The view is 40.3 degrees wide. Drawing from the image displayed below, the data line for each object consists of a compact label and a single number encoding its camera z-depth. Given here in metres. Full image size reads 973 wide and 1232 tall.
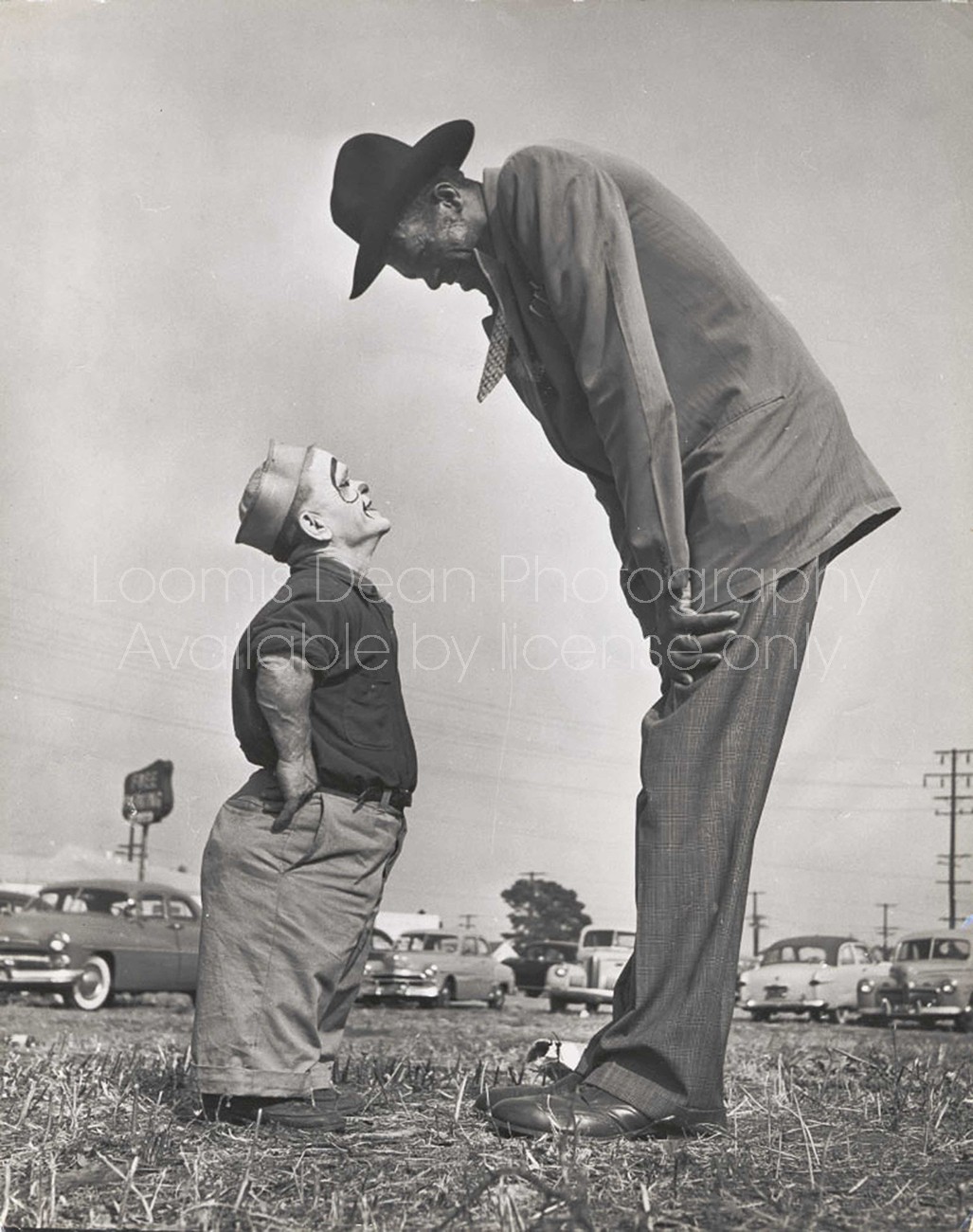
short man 2.53
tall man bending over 2.46
